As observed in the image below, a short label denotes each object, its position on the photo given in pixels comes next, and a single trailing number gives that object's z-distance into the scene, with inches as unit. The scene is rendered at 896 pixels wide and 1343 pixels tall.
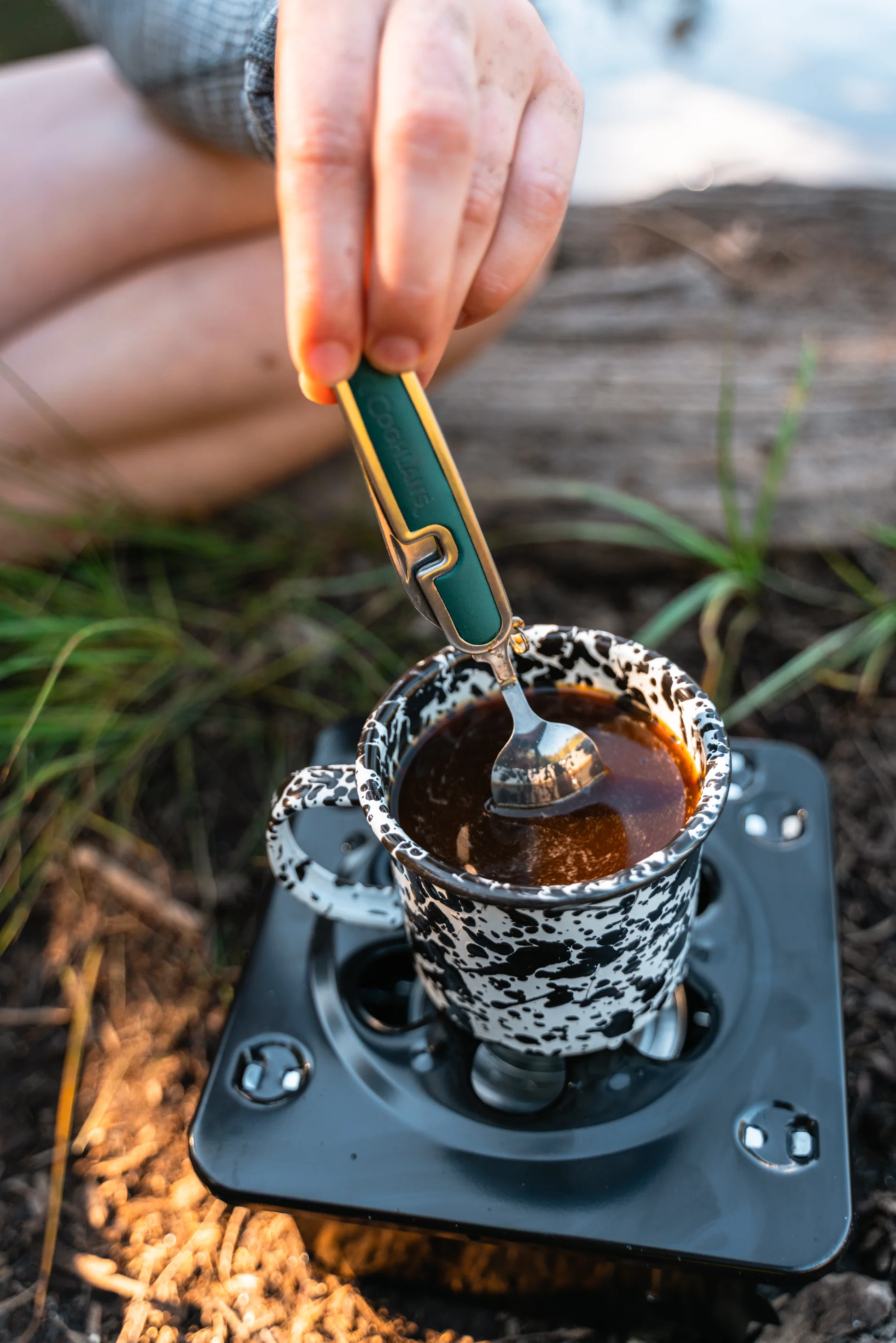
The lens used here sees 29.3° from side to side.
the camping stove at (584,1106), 16.3
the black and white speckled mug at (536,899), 15.0
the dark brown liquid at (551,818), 16.1
